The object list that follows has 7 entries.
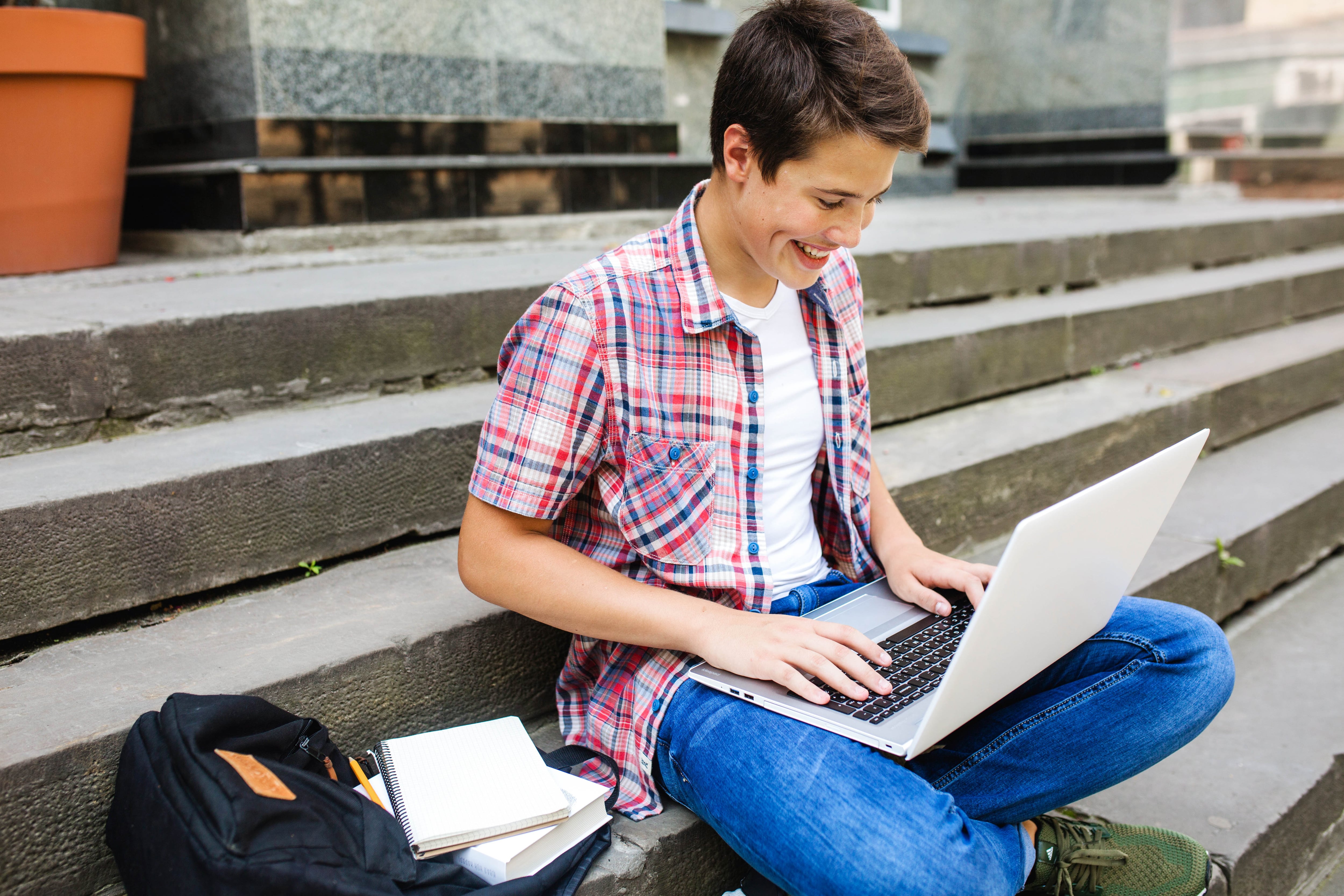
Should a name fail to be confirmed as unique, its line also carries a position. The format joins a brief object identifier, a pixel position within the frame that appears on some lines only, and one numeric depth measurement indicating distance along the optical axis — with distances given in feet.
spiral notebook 4.52
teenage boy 4.62
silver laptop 4.12
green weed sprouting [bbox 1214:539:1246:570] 9.45
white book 4.47
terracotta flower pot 8.94
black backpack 3.80
